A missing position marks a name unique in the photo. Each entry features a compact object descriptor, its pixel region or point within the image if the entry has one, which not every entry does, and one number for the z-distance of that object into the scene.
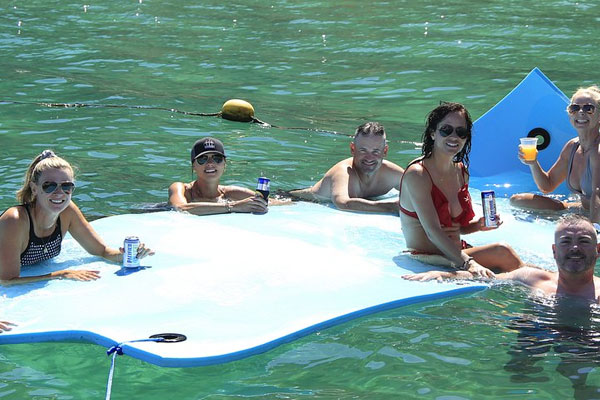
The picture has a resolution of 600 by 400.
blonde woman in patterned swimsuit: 13.05
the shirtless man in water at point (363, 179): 17.59
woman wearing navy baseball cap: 17.08
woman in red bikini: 13.99
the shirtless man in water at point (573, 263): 12.52
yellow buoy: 25.30
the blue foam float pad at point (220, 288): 12.00
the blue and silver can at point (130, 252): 13.96
